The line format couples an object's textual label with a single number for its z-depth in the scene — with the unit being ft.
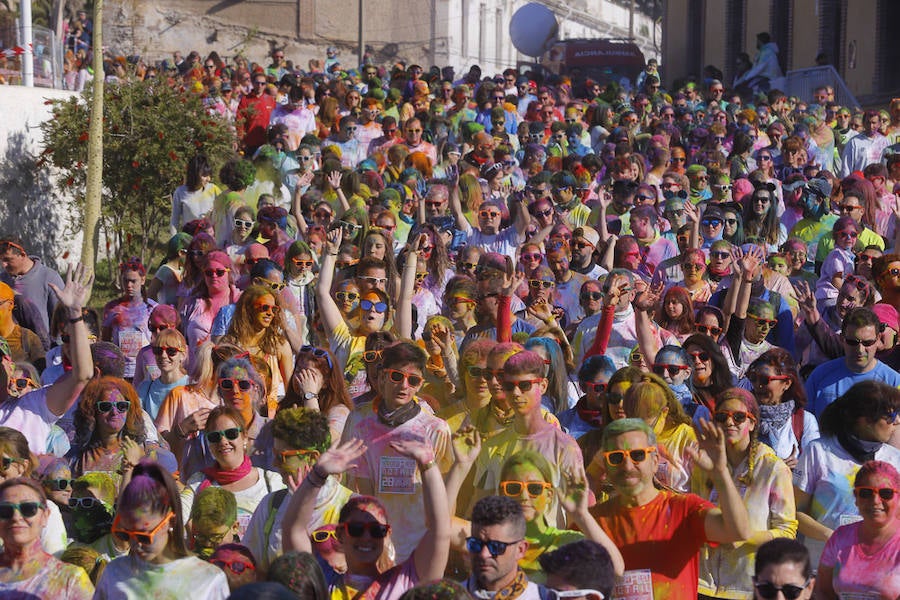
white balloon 143.54
